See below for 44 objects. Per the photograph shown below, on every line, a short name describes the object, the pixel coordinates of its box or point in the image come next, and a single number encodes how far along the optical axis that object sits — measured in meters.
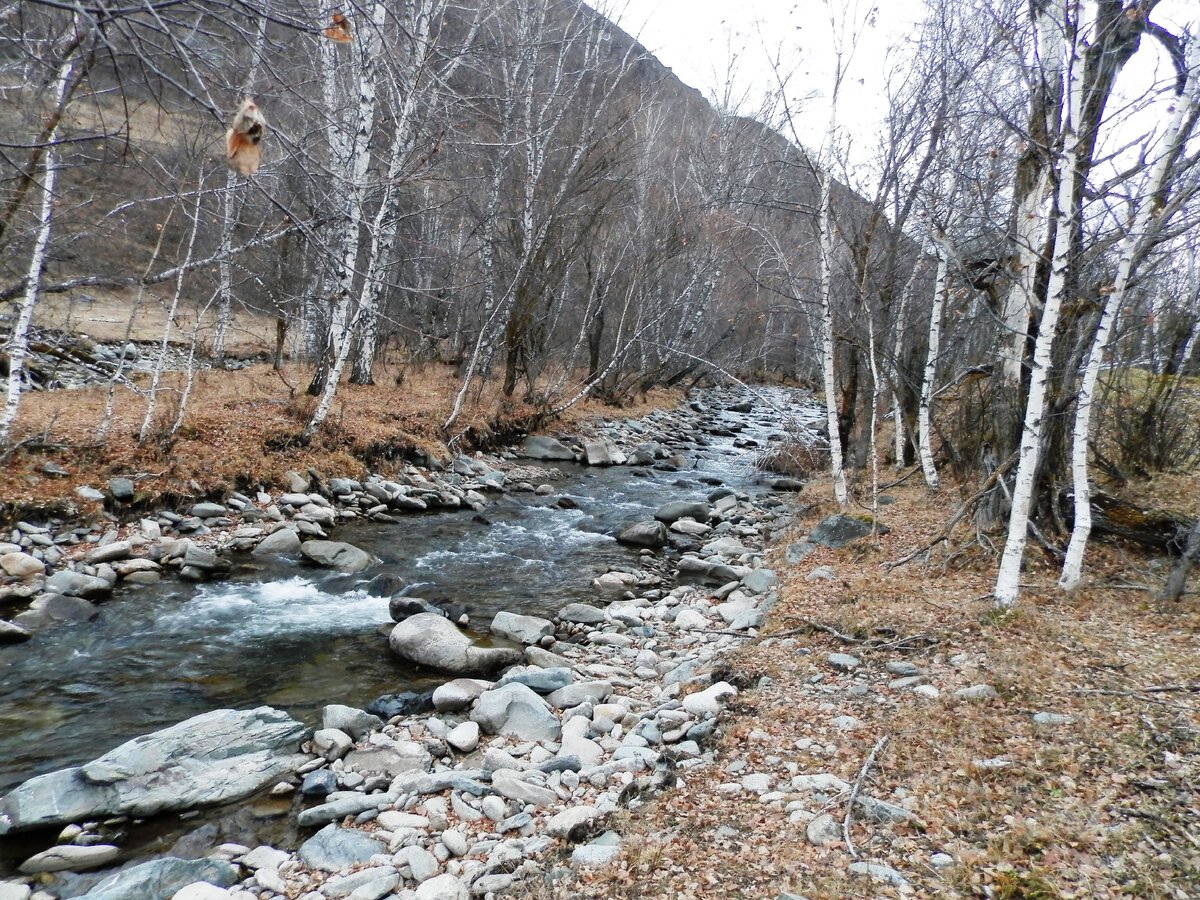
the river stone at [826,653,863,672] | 5.04
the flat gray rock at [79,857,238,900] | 3.17
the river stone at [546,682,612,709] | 5.27
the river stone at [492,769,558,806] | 3.85
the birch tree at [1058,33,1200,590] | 4.93
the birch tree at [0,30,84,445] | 6.74
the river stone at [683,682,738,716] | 4.69
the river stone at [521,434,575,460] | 15.27
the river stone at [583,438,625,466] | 15.62
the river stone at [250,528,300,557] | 8.19
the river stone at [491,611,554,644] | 6.66
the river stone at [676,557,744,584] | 8.69
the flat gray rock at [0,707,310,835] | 3.76
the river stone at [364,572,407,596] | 7.50
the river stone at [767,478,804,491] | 14.34
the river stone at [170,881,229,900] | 3.12
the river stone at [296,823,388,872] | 3.45
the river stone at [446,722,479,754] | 4.65
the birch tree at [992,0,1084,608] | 4.98
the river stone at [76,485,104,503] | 7.62
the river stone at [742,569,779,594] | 7.89
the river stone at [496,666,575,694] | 5.53
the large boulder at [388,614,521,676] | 5.90
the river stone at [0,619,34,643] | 5.58
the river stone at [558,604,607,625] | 7.21
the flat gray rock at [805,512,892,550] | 8.50
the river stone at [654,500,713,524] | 11.38
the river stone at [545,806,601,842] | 3.41
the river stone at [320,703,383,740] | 4.79
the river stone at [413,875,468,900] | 3.08
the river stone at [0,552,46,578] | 6.40
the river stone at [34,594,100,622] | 5.98
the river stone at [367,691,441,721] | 5.13
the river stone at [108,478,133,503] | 7.89
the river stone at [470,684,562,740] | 4.82
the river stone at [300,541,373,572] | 8.05
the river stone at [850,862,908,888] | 2.72
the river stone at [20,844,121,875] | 3.43
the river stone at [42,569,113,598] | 6.38
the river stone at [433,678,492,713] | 5.20
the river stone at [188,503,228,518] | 8.45
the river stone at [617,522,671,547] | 10.10
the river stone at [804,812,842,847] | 3.05
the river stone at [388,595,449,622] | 6.84
